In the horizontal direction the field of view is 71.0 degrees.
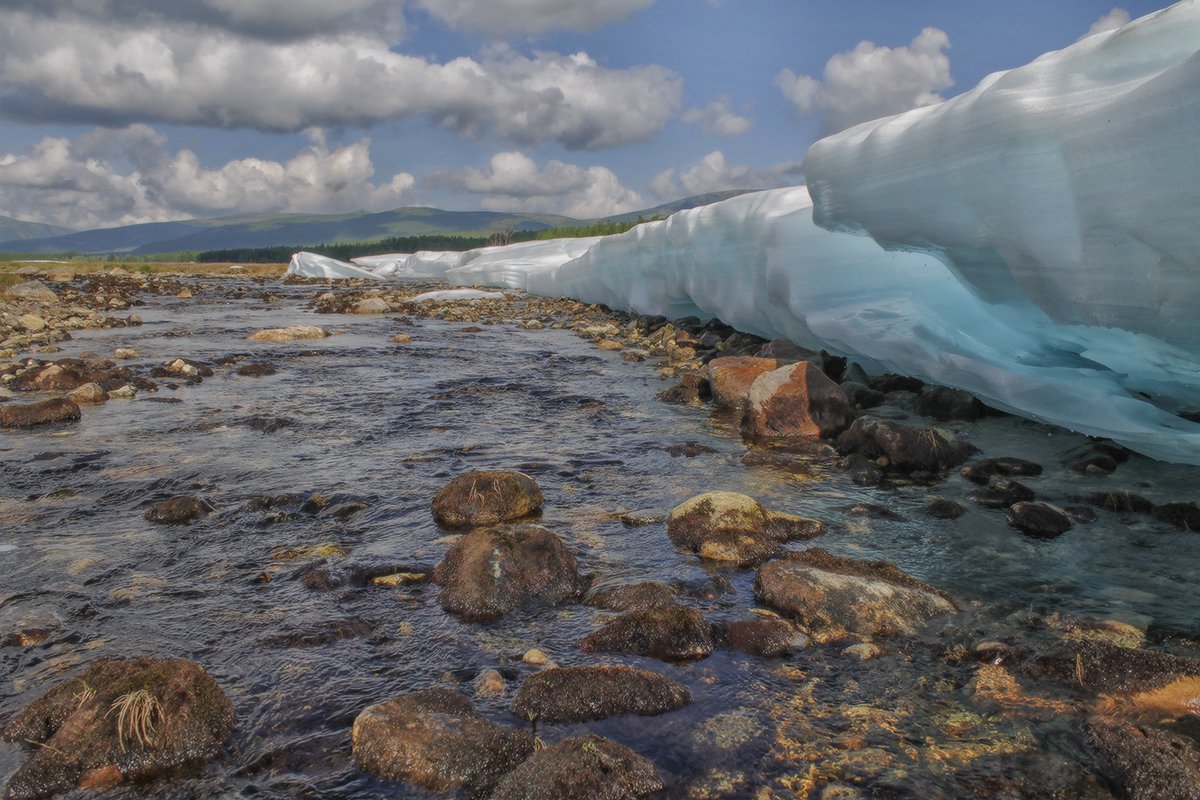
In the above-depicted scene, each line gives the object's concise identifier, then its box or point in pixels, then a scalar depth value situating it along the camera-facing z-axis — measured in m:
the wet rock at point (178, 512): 4.95
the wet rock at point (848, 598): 3.56
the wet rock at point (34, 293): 21.73
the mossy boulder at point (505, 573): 3.82
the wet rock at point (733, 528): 4.45
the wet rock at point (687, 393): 8.98
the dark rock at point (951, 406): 7.57
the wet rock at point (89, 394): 8.32
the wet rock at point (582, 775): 2.37
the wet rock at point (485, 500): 4.99
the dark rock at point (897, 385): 8.73
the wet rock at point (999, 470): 5.79
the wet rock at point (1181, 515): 4.68
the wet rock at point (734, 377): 8.51
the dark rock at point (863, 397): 8.35
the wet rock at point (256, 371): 10.64
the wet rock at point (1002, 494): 5.27
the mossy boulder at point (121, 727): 2.54
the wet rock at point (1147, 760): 2.41
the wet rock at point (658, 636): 3.40
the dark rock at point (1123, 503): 4.96
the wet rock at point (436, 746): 2.57
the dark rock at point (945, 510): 5.07
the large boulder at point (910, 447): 6.11
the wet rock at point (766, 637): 3.42
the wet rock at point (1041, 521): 4.69
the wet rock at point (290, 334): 14.70
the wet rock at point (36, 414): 7.27
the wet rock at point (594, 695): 2.93
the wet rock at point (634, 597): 3.82
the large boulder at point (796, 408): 7.27
